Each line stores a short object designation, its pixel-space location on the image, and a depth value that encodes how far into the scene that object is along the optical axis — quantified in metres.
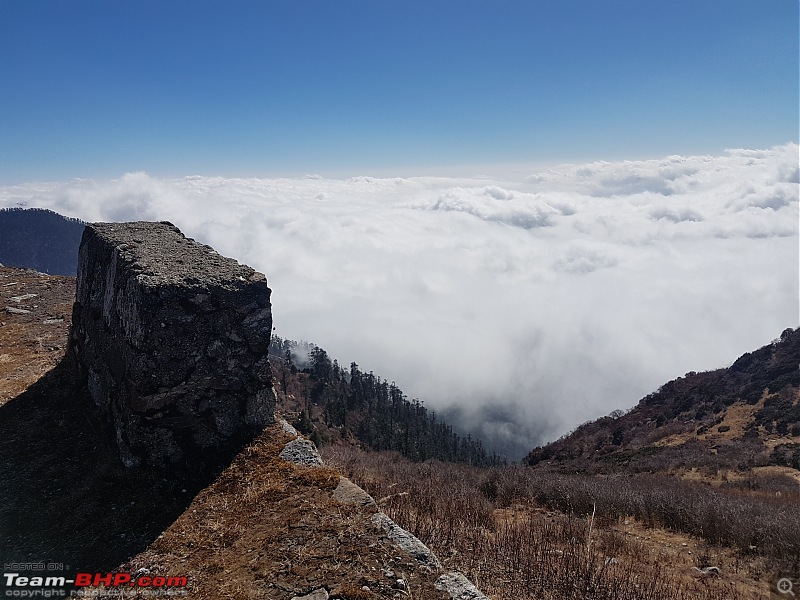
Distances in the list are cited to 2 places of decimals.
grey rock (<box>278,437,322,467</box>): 7.49
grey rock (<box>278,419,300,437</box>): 8.31
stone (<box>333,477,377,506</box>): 6.18
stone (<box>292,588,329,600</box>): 4.60
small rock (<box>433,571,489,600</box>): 4.59
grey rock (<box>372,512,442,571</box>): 5.09
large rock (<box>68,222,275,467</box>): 7.10
